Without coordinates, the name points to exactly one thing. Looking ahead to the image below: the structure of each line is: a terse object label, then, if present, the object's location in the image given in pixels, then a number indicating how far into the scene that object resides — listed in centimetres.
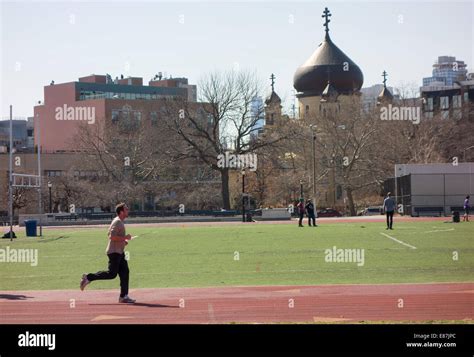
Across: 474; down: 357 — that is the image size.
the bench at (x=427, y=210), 6869
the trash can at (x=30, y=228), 4903
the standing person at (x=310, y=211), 5294
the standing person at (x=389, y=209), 4259
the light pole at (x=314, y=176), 9078
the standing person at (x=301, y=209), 5321
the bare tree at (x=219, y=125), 9131
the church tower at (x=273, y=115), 10296
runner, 1895
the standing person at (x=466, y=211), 5409
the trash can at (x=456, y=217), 5144
